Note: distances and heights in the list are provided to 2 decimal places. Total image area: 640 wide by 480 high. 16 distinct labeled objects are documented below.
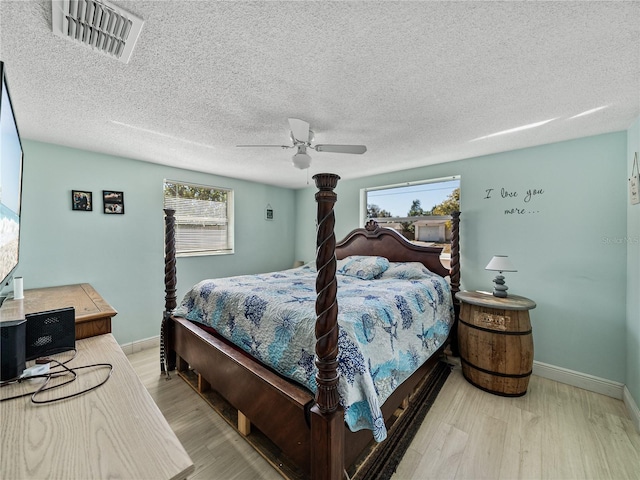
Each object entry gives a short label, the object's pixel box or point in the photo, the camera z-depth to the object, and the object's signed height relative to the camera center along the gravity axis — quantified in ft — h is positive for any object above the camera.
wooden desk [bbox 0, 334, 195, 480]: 1.96 -1.74
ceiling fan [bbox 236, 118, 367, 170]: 6.37 +2.49
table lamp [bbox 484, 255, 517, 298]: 8.04 -1.01
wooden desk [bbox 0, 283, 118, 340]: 4.82 -1.54
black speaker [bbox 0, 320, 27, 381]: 3.05 -1.32
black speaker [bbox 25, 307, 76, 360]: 3.70 -1.40
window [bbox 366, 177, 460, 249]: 11.00 +1.31
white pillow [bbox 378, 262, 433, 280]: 9.73 -1.34
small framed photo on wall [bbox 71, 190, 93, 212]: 8.96 +1.32
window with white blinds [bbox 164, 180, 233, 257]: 11.78 +1.00
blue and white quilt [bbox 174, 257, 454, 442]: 4.68 -2.09
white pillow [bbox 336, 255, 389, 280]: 10.19 -1.23
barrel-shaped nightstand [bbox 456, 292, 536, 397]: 7.26 -3.12
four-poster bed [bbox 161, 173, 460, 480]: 4.19 -3.07
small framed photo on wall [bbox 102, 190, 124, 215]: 9.58 +1.36
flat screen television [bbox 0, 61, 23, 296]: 3.39 +0.78
